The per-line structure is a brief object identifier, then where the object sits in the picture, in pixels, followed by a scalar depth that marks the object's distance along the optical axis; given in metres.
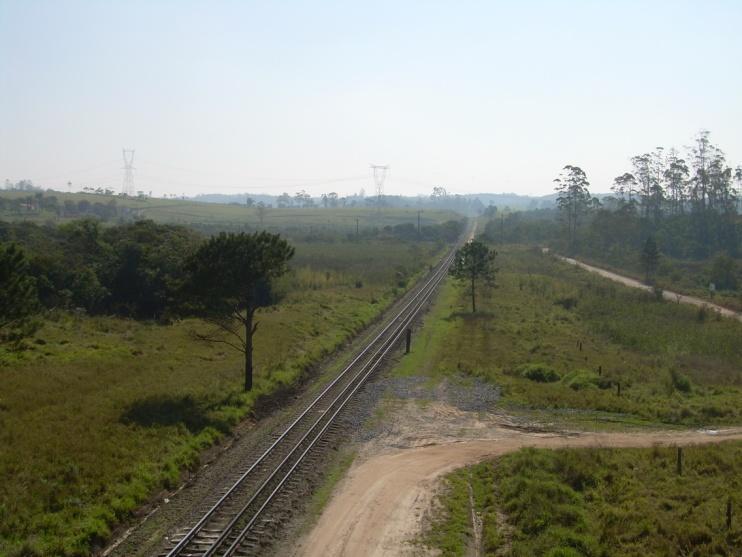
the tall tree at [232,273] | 24.31
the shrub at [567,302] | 53.96
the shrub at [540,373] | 29.09
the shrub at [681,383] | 26.68
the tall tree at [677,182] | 108.38
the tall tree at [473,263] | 49.31
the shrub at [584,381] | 27.28
